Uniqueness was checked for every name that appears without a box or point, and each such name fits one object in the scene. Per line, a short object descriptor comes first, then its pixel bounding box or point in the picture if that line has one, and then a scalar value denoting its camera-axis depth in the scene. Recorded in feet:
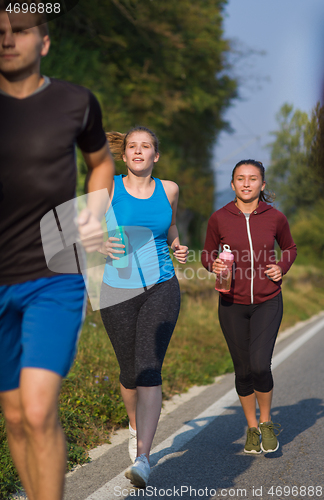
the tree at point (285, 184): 230.27
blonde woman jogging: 23.80
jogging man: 13.69
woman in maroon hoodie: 27.71
